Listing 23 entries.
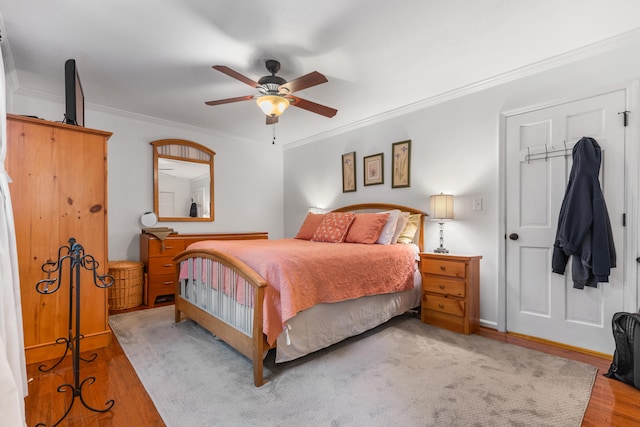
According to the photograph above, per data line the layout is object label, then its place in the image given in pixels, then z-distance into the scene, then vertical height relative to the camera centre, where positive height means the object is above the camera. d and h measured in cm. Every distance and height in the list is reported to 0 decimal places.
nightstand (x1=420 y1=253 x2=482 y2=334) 283 -76
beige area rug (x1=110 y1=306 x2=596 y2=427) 164 -110
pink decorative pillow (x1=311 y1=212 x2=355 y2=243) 360 -19
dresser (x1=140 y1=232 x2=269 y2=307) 379 -64
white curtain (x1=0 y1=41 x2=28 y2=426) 93 -45
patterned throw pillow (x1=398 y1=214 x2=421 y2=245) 349 -21
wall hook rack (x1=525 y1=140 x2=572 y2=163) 260 +51
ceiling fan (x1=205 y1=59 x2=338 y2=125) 248 +102
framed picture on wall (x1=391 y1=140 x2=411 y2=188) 379 +60
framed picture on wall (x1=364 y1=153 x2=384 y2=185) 410 +58
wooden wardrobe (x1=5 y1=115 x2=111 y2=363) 218 -2
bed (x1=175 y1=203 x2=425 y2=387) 201 -59
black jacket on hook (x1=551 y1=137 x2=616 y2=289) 230 -9
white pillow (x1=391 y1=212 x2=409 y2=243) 346 -14
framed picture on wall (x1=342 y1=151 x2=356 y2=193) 448 +59
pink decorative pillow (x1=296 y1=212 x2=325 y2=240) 401 -19
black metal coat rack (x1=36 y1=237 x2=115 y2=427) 168 -94
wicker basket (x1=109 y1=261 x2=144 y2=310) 354 -86
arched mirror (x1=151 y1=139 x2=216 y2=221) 432 +46
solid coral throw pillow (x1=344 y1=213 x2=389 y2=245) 338 -19
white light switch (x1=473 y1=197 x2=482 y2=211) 315 +9
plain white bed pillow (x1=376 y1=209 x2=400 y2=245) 339 -20
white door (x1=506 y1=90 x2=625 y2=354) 239 -3
